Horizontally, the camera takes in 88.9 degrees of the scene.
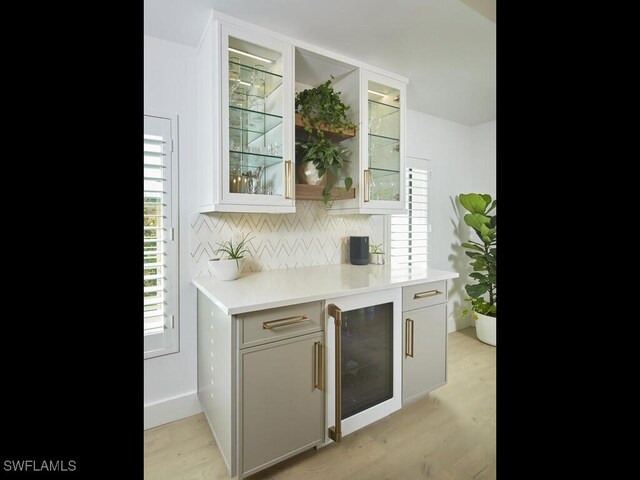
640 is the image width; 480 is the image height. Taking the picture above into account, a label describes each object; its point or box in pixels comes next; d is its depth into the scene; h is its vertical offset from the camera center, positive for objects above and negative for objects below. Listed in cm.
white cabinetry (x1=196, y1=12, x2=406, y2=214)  171 +70
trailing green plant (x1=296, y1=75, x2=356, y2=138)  205 +82
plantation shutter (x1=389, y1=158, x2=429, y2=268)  311 +11
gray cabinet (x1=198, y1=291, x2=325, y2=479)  141 -67
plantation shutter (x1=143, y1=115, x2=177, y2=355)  187 +0
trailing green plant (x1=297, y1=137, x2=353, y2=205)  205 +51
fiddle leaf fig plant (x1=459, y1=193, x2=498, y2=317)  322 -12
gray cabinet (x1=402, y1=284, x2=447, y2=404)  199 -70
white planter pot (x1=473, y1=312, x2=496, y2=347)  312 -88
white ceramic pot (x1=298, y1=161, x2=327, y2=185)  210 +41
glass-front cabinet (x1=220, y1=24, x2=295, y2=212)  172 +66
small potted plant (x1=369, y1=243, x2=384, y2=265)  263 -14
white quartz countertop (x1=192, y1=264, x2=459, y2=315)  147 -26
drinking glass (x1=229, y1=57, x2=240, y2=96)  176 +89
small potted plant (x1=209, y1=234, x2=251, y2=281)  189 -16
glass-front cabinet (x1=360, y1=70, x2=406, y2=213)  224 +68
